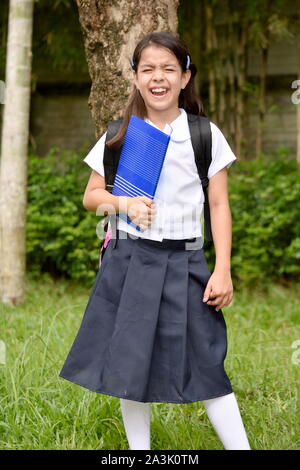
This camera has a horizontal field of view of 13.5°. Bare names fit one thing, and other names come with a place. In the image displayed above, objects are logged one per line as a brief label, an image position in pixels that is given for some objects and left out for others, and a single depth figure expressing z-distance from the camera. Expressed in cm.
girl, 357
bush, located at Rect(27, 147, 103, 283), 1008
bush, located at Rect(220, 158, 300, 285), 934
